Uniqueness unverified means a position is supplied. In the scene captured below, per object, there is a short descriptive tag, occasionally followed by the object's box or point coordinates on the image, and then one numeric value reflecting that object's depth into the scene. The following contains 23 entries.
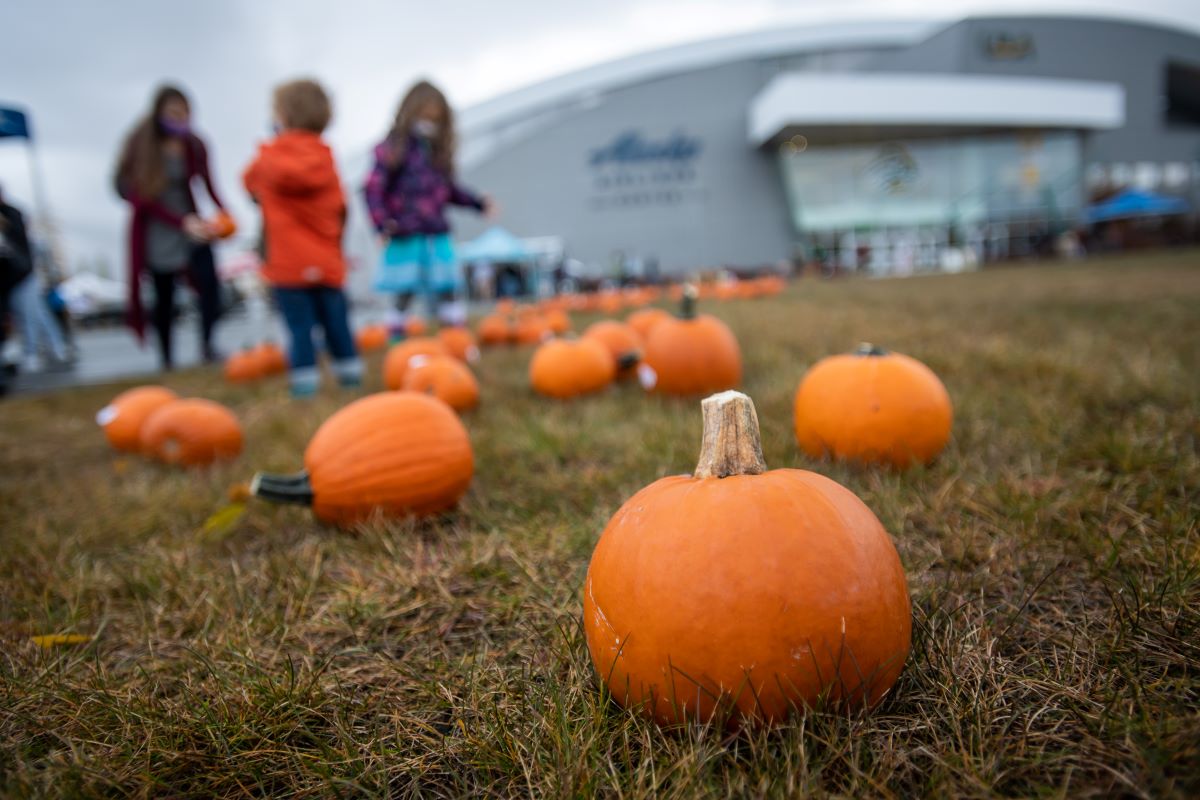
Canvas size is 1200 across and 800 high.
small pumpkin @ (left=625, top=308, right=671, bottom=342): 4.47
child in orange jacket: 3.76
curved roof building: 30.03
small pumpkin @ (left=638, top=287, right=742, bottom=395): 2.88
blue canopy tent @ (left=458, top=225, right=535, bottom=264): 23.72
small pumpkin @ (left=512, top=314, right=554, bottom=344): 5.88
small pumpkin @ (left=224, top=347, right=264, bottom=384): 4.78
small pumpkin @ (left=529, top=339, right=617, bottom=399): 3.24
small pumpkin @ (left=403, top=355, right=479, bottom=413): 3.01
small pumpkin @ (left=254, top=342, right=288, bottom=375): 4.96
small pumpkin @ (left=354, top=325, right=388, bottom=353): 6.68
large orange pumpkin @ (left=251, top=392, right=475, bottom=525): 1.69
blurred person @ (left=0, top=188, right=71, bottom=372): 5.57
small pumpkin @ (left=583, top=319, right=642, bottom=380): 3.47
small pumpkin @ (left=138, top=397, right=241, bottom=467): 2.59
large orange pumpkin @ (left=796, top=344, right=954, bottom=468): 1.80
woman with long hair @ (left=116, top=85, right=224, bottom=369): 4.86
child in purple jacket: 4.84
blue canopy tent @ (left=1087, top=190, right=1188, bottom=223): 26.14
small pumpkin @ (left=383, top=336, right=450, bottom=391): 3.74
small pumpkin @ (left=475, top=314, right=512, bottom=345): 5.90
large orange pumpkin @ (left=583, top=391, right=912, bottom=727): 0.82
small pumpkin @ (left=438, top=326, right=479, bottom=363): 4.63
